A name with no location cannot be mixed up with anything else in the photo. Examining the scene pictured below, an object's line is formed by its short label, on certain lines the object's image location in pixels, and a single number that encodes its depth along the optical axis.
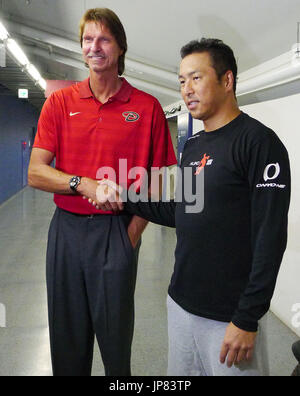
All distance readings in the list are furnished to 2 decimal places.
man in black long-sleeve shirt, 1.07
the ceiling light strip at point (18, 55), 4.57
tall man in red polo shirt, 1.42
